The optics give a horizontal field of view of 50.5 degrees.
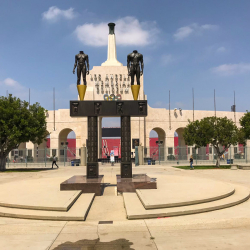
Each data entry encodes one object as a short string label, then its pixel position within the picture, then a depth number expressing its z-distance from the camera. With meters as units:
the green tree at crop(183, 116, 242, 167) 28.27
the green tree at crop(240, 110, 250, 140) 30.40
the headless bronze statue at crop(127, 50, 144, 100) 14.30
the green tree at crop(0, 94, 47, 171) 25.75
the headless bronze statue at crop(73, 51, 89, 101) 14.36
